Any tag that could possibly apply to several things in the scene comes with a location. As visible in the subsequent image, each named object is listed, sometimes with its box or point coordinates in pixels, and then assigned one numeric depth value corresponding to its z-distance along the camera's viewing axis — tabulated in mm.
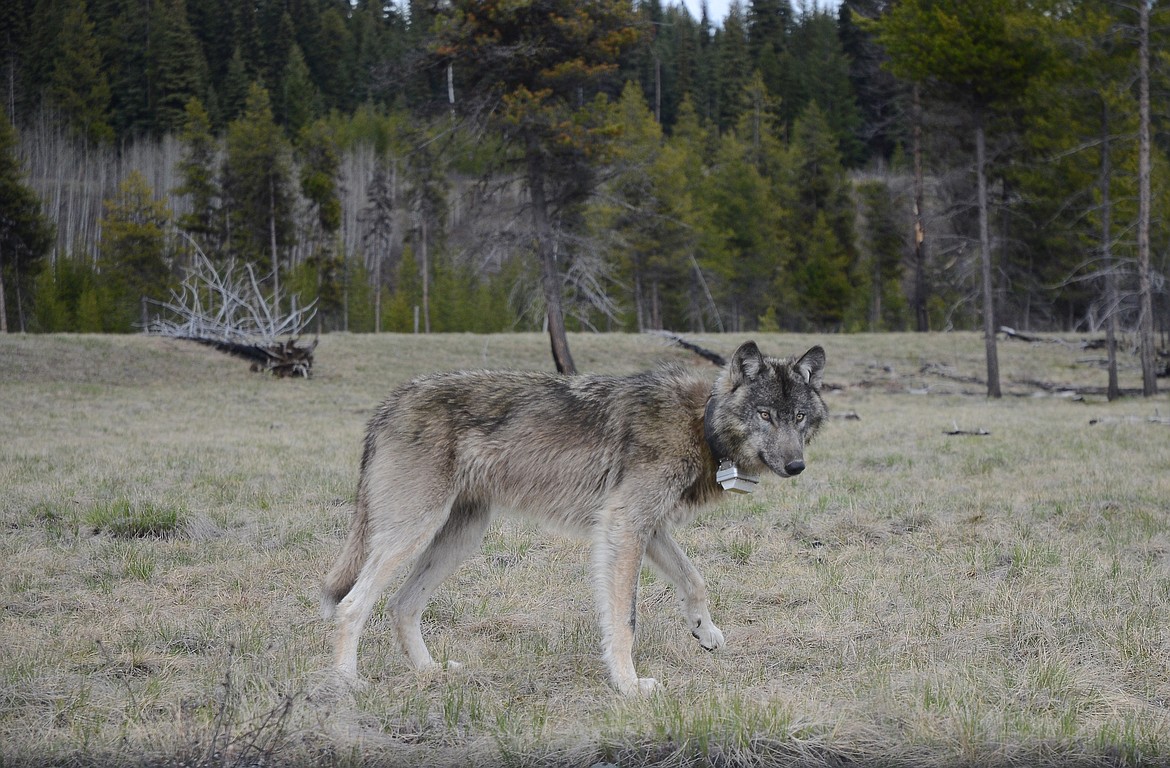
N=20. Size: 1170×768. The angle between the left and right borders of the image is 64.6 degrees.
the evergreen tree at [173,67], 71062
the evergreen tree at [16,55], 61469
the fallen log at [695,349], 29720
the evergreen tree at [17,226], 43562
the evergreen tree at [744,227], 54281
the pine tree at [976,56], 25062
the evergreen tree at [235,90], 73062
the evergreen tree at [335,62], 85000
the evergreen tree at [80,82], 66062
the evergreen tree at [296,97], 72812
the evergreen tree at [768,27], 88562
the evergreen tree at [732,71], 80750
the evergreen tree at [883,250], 54812
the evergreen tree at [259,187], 50438
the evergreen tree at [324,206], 55031
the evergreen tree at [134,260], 49844
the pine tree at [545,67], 24484
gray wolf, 5066
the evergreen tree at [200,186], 50938
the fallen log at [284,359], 25812
